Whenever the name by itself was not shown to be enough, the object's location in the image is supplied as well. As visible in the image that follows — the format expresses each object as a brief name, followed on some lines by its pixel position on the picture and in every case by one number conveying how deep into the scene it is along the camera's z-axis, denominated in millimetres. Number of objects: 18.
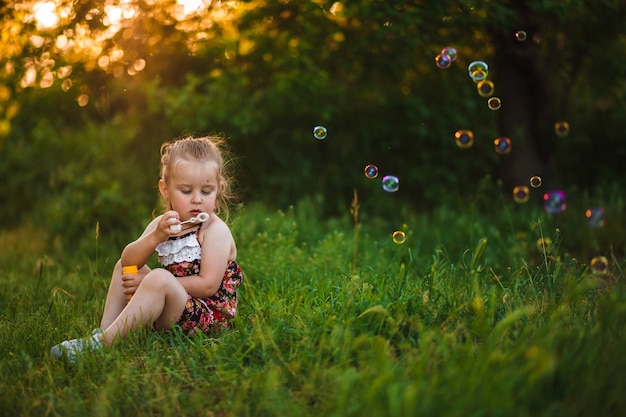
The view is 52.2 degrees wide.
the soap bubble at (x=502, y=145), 4367
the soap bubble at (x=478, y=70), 4004
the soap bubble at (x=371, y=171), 3801
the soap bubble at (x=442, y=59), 4305
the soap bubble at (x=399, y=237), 3522
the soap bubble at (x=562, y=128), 4575
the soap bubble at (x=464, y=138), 4238
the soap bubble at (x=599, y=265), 3328
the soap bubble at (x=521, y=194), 4340
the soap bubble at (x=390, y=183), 4003
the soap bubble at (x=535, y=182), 4163
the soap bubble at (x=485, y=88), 4371
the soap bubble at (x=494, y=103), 4289
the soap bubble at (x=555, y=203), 4102
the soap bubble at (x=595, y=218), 3959
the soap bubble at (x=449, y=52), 4223
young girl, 2773
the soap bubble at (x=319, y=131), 3793
